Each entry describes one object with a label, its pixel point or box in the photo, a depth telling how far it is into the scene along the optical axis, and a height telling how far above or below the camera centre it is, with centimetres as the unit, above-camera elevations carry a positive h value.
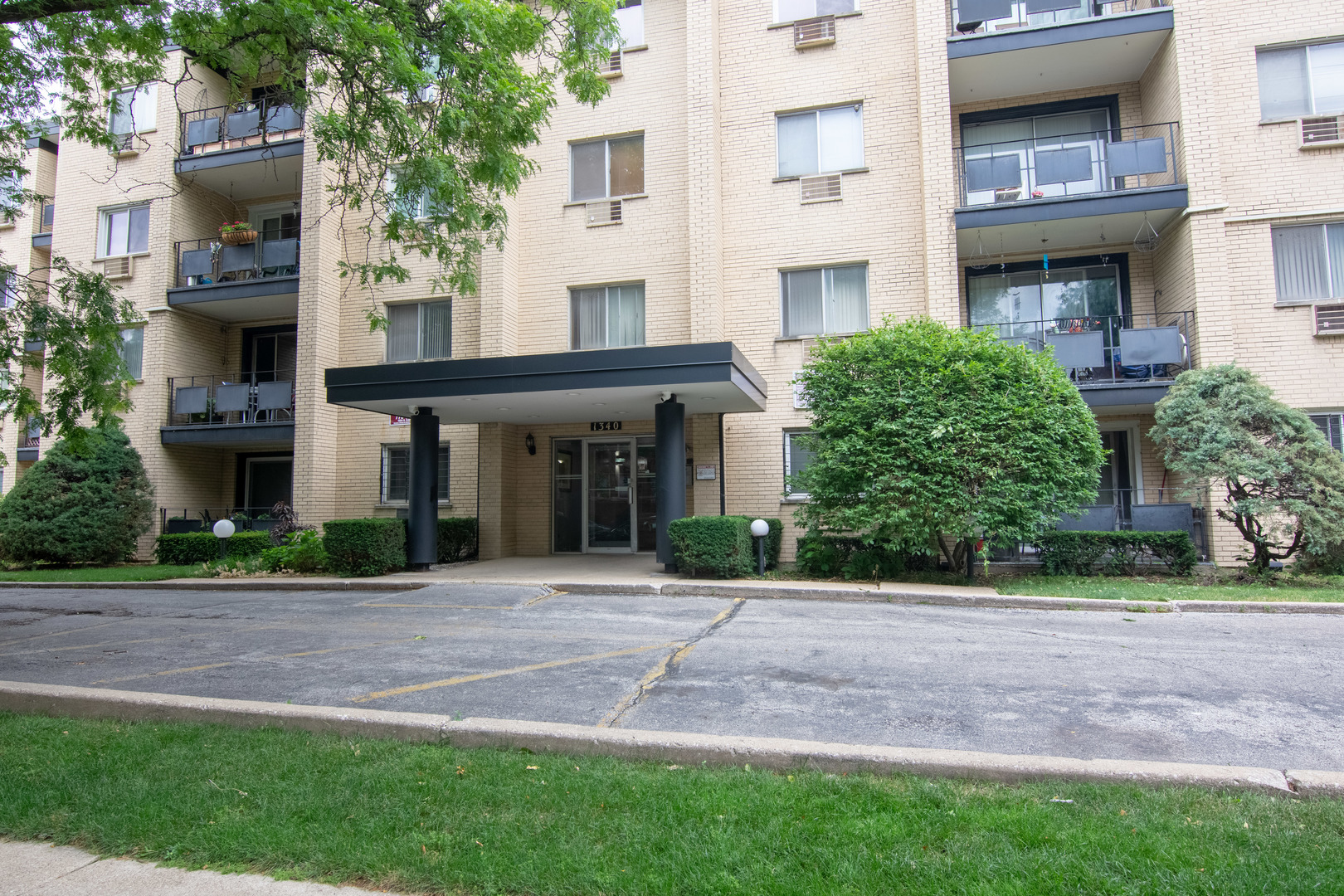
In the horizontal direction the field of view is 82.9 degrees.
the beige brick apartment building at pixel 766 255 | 1308 +486
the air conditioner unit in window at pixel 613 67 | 1648 +941
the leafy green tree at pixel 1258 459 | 1041 +48
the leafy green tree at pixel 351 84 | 791 +473
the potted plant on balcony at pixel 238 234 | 1806 +651
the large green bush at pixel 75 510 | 1572 -2
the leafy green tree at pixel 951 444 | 1062 +74
